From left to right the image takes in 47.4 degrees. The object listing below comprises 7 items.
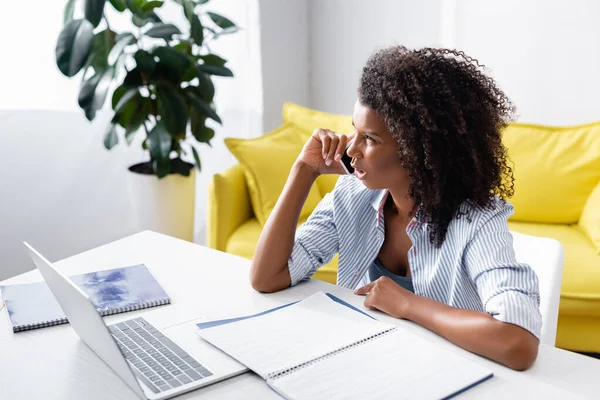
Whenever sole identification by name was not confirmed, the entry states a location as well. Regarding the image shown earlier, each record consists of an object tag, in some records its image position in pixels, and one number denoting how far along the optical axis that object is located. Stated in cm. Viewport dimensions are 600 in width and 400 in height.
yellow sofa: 249
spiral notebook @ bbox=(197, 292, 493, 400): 96
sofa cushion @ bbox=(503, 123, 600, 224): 258
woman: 115
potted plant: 255
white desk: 98
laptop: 93
